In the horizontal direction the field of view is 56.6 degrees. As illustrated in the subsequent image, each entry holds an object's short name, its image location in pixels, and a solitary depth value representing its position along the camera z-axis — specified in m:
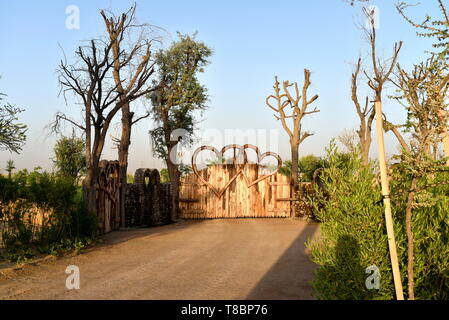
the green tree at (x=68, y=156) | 33.72
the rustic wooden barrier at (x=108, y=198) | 14.27
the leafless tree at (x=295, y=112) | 22.06
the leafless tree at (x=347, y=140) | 41.01
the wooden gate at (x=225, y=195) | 20.92
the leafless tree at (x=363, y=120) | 24.44
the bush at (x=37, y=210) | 10.54
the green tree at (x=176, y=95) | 24.72
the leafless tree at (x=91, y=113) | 12.72
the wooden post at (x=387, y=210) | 3.96
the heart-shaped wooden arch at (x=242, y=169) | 20.80
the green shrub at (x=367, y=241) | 4.39
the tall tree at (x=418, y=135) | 4.10
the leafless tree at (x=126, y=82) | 14.66
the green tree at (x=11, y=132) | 22.61
